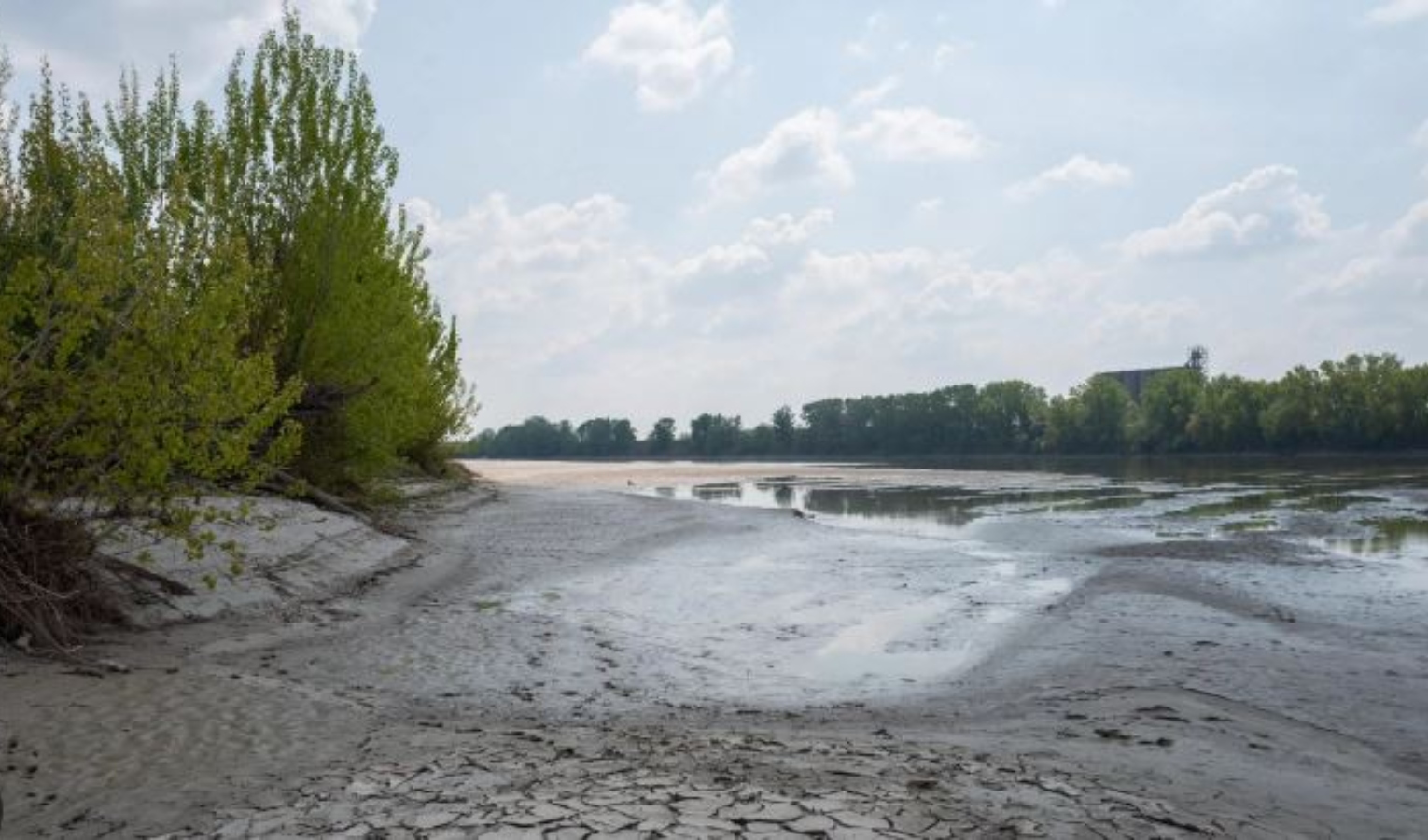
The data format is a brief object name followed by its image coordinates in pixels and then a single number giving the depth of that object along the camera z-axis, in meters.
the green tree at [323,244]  18.06
